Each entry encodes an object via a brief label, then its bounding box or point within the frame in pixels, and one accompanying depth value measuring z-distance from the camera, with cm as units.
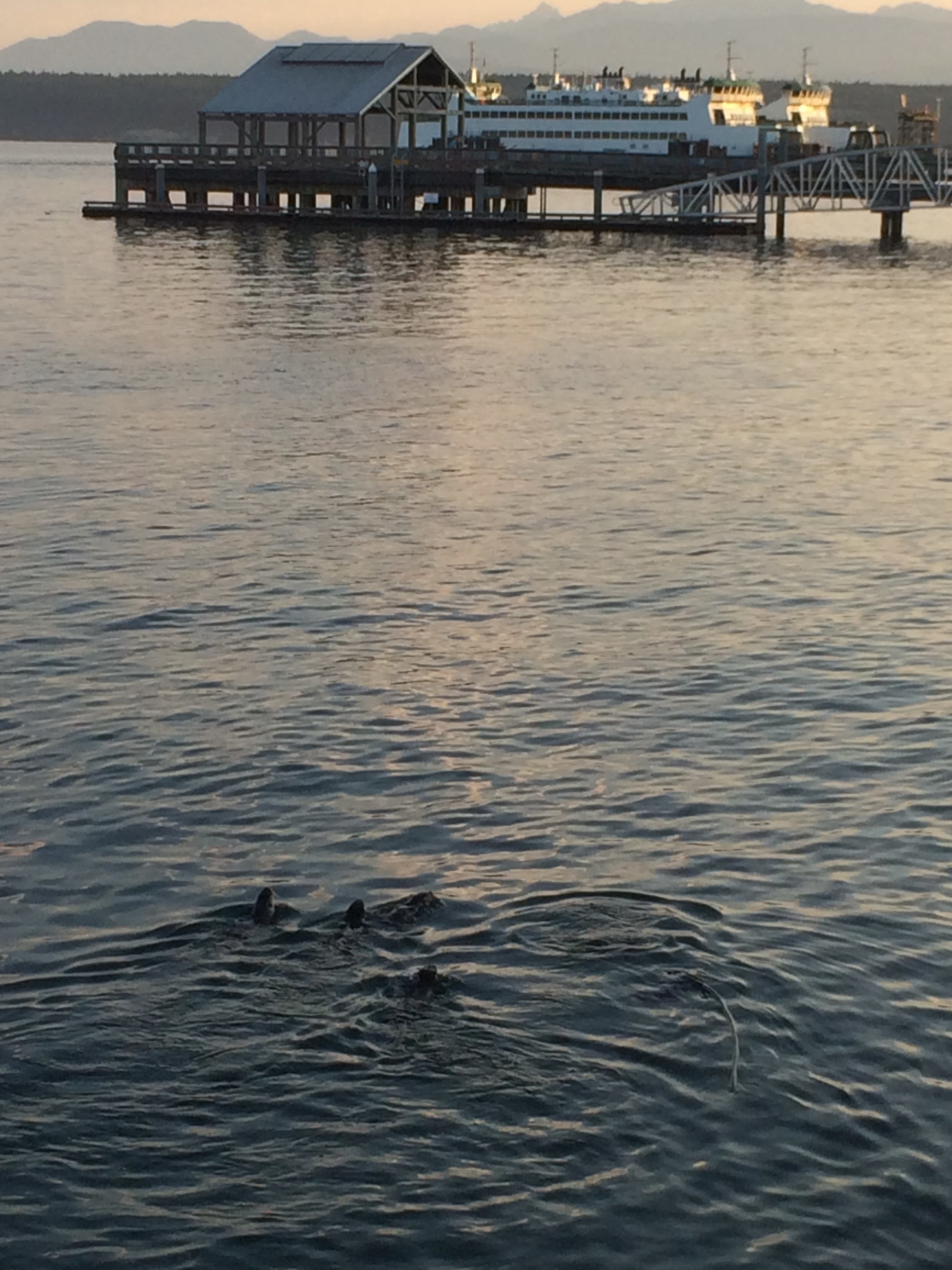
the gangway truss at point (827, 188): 10400
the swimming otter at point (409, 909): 1318
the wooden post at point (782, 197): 10744
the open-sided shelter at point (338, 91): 10925
